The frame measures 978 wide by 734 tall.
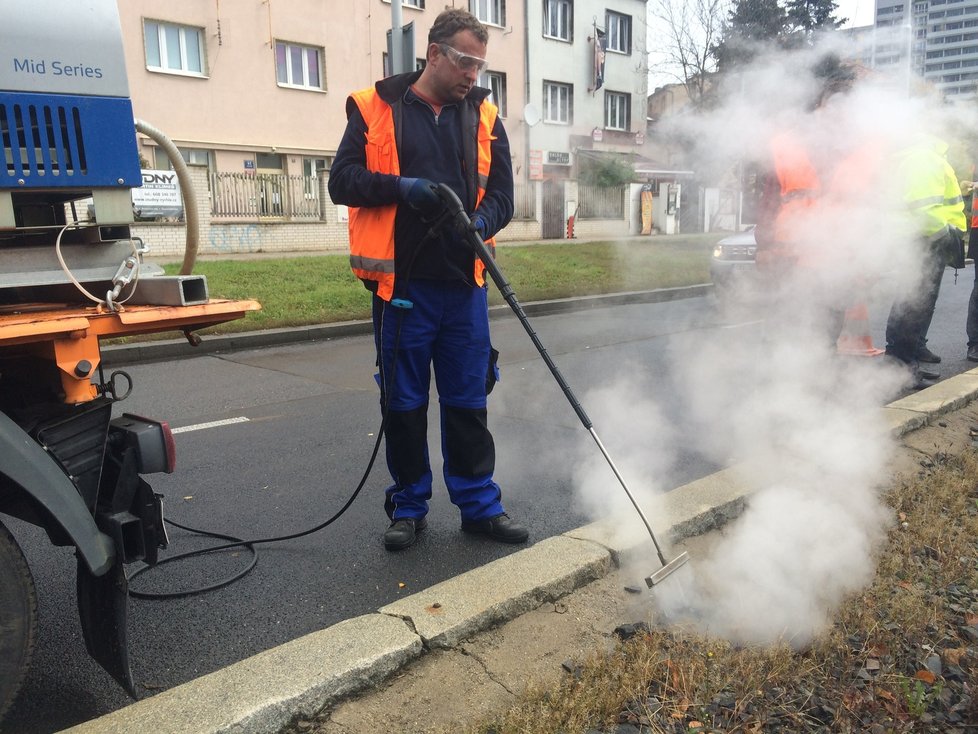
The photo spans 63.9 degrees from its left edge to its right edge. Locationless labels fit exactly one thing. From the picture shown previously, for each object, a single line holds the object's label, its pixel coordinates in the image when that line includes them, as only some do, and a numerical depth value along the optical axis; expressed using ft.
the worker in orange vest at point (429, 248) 10.03
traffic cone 23.09
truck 6.14
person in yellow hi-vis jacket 17.92
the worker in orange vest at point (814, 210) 16.60
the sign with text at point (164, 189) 32.30
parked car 33.50
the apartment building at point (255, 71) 60.59
